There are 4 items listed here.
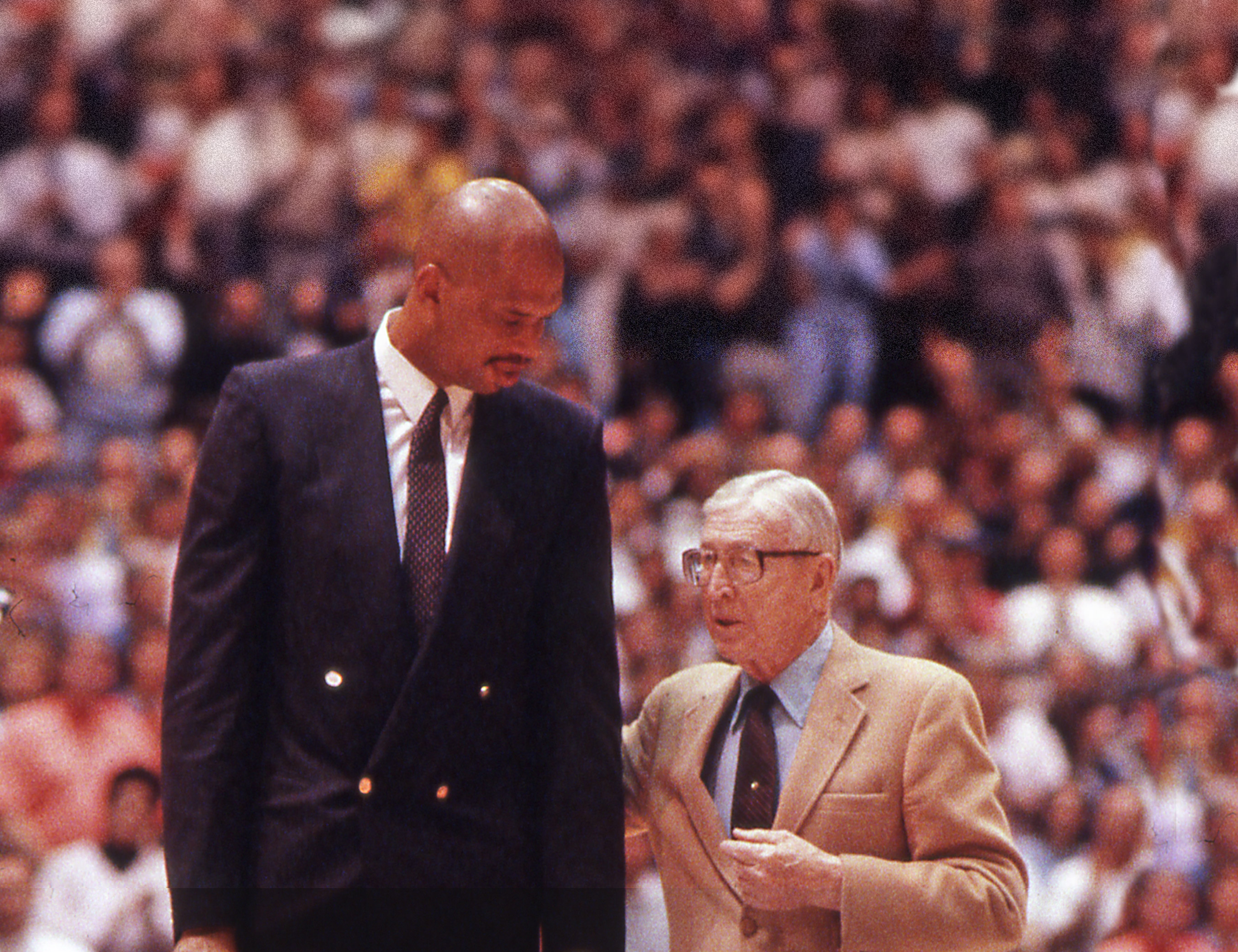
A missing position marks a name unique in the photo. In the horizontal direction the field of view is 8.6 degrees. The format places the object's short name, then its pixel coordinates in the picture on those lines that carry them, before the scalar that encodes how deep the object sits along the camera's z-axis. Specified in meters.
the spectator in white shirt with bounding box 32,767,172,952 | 11.87
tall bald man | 9.16
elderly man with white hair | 9.33
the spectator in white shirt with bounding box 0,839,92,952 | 11.19
